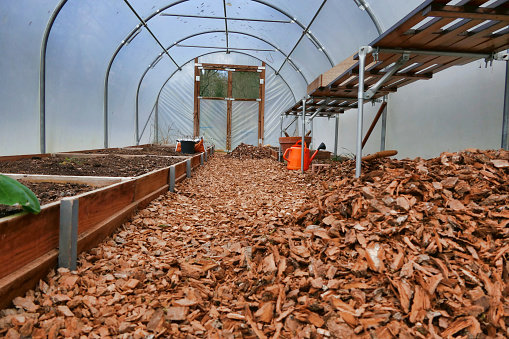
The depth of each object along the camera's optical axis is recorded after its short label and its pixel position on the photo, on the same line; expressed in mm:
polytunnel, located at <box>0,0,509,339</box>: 1388
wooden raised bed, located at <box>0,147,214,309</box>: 1359
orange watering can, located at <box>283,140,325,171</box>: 5812
